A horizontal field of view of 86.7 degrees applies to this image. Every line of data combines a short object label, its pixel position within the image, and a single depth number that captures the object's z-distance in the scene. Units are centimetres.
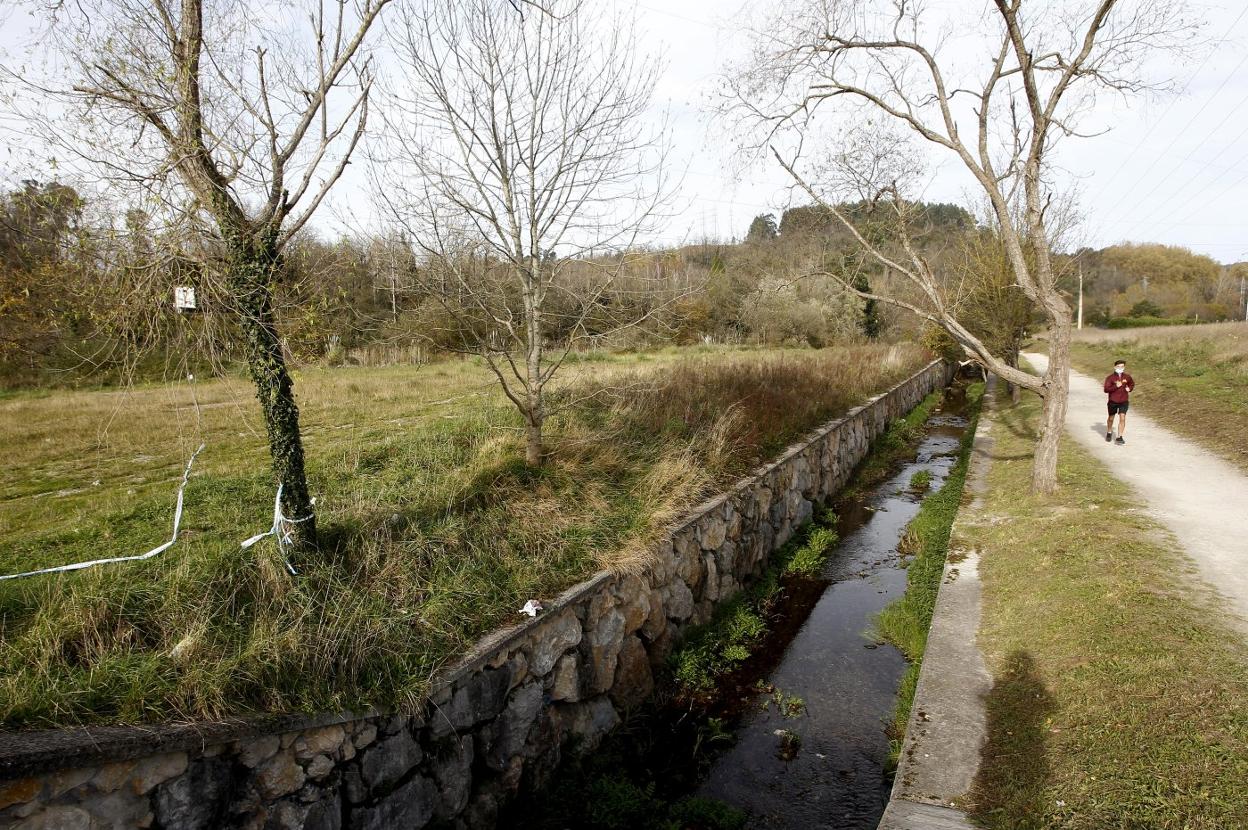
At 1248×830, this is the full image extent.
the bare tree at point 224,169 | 379
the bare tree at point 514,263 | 584
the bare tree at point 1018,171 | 764
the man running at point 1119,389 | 1116
